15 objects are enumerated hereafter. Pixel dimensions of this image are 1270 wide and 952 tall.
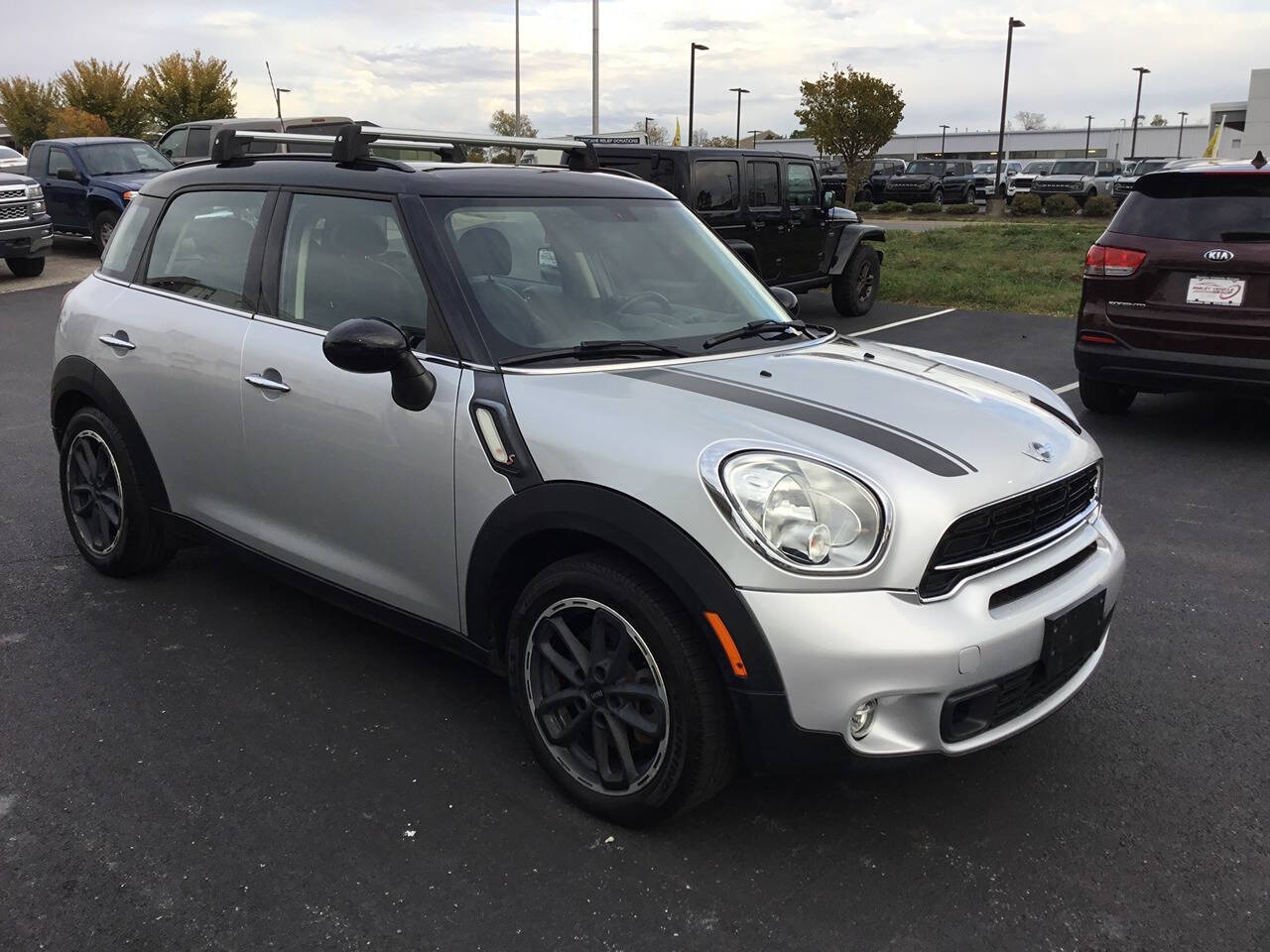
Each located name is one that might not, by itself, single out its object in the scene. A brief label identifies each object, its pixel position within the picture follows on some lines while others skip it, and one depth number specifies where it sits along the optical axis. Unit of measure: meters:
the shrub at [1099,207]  30.59
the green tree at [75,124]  33.81
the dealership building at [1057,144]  87.38
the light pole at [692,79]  56.69
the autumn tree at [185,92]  36.81
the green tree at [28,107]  39.59
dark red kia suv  6.32
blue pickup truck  16.14
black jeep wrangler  10.57
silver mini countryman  2.52
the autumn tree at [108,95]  36.84
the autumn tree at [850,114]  32.91
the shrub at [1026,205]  32.44
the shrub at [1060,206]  31.89
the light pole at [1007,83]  37.69
